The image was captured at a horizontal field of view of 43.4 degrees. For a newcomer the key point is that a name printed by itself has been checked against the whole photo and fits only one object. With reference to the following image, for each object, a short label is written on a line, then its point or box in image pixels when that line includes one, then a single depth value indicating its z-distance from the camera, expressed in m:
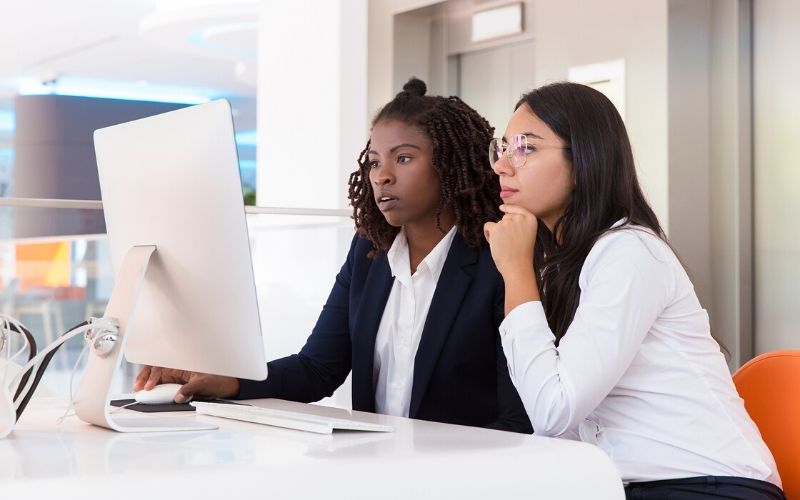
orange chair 1.64
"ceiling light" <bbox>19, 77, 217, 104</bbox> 12.16
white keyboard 1.31
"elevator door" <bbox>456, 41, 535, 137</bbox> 4.52
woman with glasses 1.44
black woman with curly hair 1.85
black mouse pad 1.60
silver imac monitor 1.32
